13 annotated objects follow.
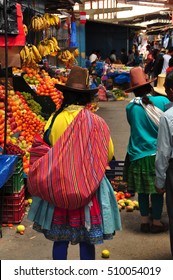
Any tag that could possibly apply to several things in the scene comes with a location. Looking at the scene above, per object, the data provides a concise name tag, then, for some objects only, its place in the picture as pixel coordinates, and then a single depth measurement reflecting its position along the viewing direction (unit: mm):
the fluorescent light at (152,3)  26456
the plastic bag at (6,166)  5160
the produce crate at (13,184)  5691
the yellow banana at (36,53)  10316
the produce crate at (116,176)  6740
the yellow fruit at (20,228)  5520
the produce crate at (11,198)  5703
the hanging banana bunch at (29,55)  10102
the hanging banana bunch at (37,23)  10836
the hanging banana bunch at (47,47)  11152
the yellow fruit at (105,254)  4889
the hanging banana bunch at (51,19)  11883
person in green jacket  5281
